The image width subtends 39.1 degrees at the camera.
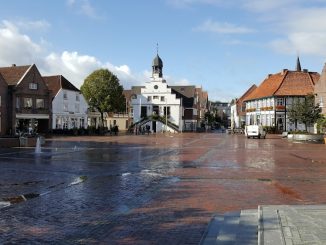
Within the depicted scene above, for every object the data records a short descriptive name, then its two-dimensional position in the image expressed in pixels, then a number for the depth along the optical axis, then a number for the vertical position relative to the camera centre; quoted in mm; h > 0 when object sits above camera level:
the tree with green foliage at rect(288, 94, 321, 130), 55156 +1823
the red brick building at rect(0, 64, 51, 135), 60656 +3793
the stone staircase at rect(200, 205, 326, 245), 7245 -1733
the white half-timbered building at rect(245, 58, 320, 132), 81562 +5969
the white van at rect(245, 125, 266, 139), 58250 -483
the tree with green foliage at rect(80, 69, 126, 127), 82062 +6753
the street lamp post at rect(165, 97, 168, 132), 95188 +2895
